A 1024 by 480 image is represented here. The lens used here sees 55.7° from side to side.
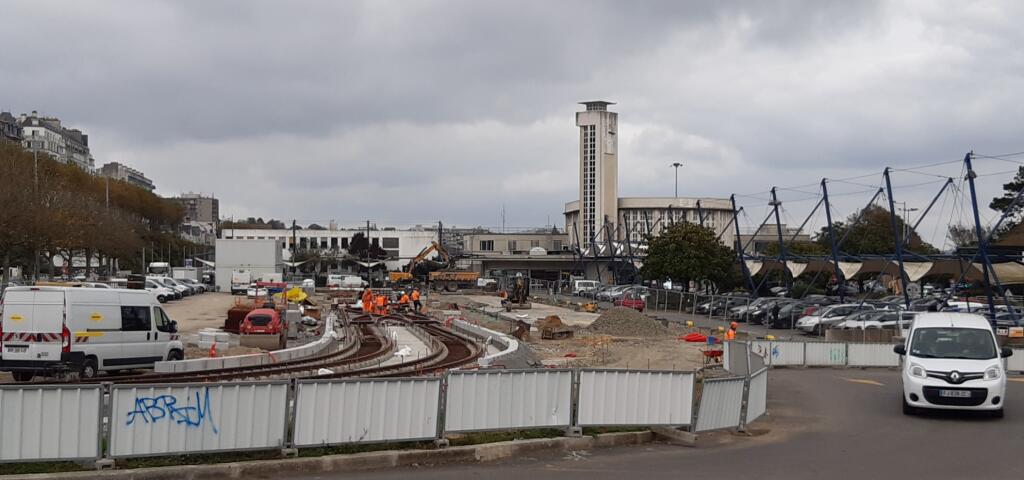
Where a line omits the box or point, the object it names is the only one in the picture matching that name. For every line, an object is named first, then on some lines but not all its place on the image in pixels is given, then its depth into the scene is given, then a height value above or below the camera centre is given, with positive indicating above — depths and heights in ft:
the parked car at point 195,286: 261.28 -6.64
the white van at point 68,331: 66.85 -5.09
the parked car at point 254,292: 231.50 -7.09
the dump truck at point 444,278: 322.96 -3.77
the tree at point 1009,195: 290.31 +25.45
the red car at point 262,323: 112.47 -7.03
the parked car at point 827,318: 143.33 -6.55
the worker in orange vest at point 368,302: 190.66 -7.35
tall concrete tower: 448.65 +47.31
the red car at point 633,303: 206.55 -7.11
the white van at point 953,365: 54.49 -5.08
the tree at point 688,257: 245.04 +3.84
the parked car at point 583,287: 304.71 -5.48
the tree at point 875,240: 299.99 +11.46
